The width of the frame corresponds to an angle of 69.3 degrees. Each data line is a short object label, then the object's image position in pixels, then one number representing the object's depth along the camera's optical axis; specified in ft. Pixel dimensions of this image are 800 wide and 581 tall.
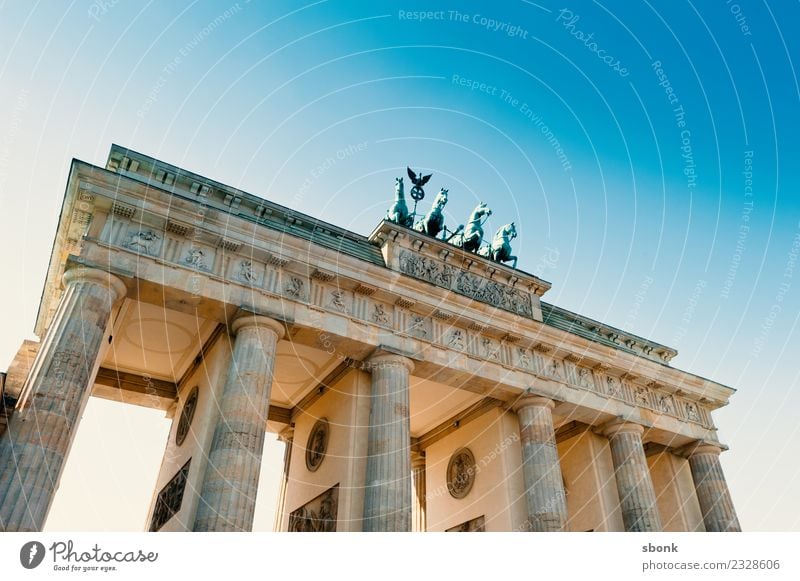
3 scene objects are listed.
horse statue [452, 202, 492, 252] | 78.64
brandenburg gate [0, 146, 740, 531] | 48.21
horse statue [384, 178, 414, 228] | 74.02
